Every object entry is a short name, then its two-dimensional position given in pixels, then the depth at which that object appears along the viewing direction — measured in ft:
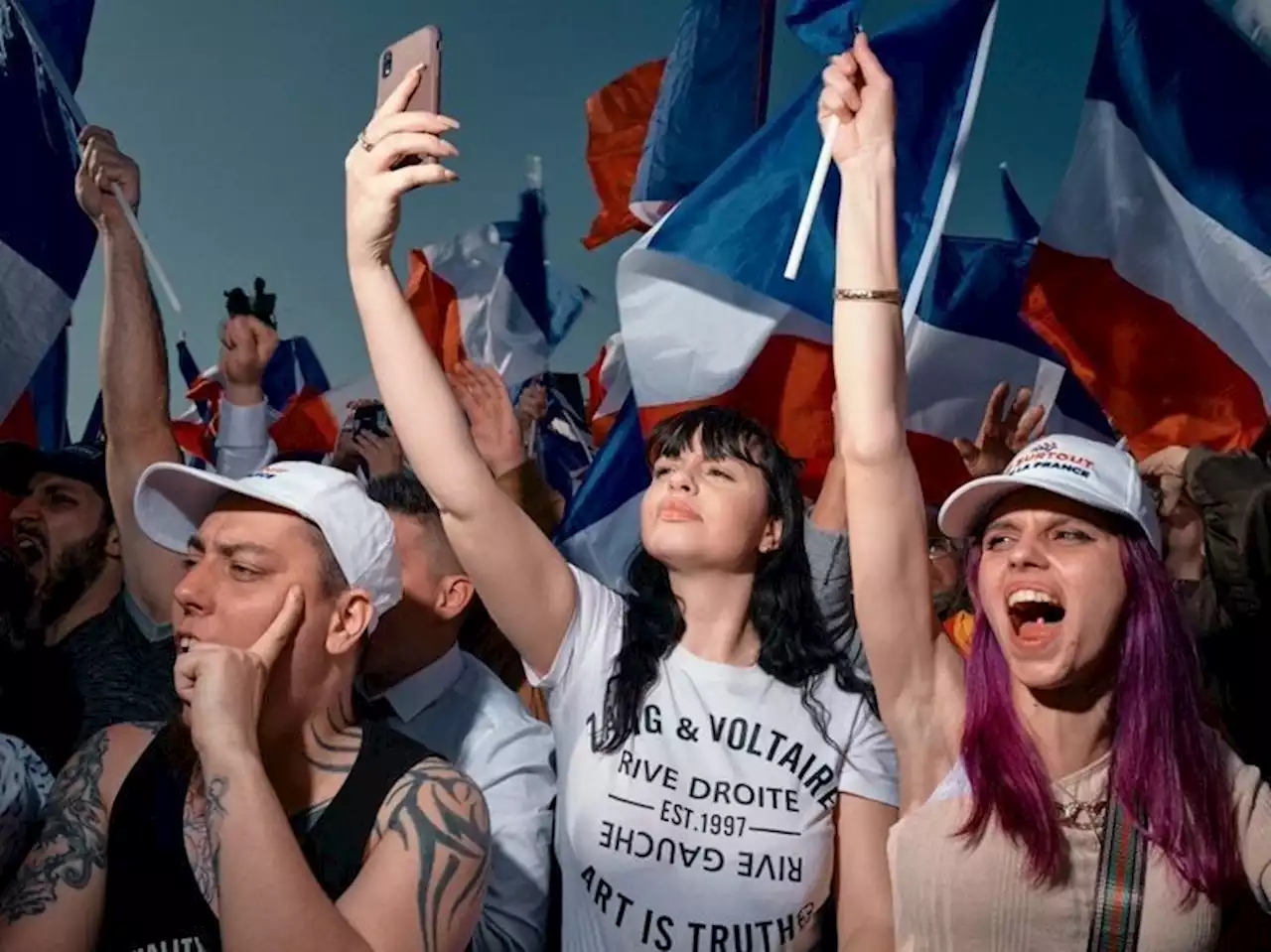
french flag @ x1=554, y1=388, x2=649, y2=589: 12.70
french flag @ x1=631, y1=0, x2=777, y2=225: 14.82
